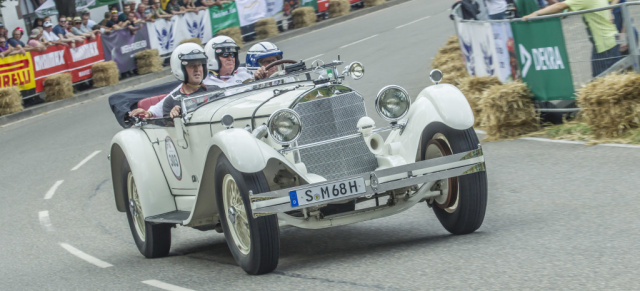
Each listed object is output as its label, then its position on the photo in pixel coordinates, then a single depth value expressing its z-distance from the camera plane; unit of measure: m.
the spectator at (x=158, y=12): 27.22
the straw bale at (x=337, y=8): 33.75
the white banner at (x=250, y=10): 30.61
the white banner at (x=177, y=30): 27.22
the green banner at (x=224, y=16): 29.45
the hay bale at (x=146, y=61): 26.19
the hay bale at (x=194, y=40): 27.68
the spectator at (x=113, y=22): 25.83
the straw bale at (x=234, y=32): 29.23
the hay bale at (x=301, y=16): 32.47
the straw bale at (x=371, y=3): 35.56
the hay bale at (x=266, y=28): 30.56
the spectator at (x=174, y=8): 28.03
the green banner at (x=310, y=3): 33.56
